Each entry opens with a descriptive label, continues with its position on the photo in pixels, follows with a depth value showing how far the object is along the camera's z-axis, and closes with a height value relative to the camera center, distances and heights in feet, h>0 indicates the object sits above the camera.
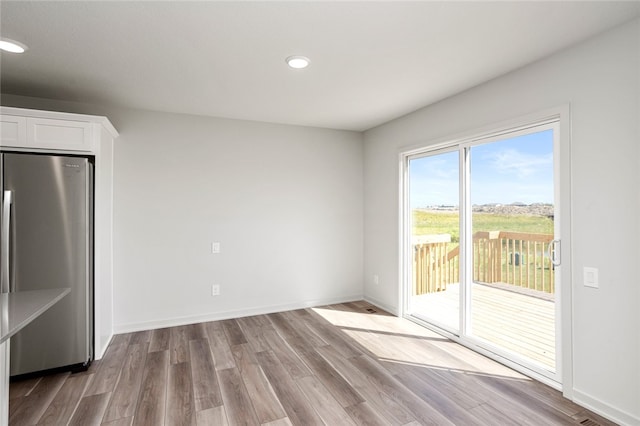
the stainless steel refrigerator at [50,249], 8.34 -0.89
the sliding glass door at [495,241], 8.50 -0.91
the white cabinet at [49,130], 8.49 +2.34
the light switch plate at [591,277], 7.06 -1.46
